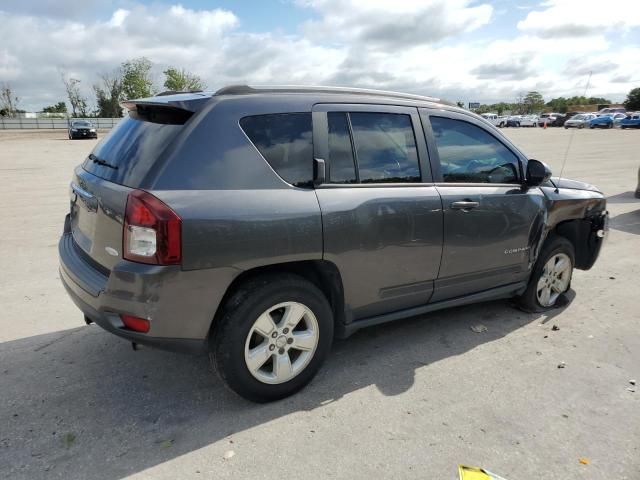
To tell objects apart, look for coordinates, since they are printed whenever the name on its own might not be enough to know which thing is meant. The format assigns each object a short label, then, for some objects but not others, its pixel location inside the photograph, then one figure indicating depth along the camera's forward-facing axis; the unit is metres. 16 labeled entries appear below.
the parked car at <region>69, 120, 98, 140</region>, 36.44
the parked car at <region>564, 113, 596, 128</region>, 49.69
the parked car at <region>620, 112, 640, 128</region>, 47.59
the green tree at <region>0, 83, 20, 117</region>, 76.38
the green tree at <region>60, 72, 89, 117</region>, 76.69
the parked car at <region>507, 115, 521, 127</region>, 61.83
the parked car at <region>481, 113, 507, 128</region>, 61.38
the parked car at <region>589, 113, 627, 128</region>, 50.16
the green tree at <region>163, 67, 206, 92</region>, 69.39
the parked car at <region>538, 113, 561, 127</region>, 62.15
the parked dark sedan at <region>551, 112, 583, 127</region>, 59.52
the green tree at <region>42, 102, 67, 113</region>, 92.18
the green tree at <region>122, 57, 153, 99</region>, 72.81
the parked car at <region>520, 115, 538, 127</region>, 60.91
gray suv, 2.70
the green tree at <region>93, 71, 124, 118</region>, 75.19
